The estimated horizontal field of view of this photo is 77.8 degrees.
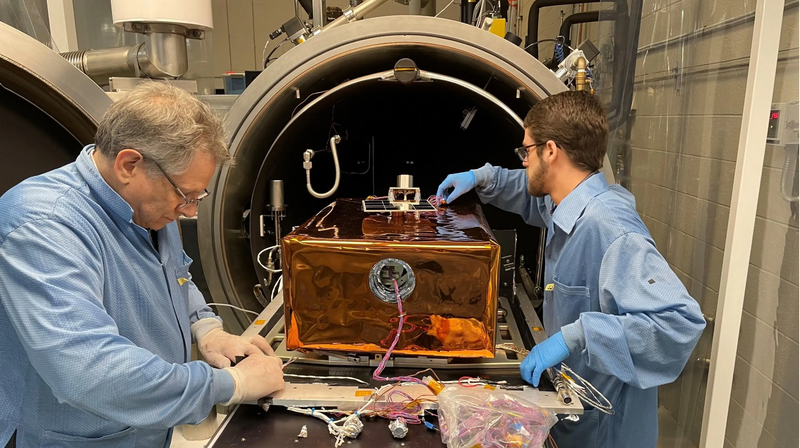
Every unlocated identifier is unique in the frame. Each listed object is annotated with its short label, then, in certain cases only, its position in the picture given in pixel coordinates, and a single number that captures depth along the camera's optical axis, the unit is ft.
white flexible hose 5.01
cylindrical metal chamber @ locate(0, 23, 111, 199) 3.77
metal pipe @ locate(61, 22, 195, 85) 5.31
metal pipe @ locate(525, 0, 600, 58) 7.68
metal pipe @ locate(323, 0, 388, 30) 5.49
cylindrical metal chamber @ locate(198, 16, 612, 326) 4.59
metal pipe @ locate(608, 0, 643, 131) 5.64
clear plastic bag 2.79
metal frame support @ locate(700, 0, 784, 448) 3.59
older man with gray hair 2.46
